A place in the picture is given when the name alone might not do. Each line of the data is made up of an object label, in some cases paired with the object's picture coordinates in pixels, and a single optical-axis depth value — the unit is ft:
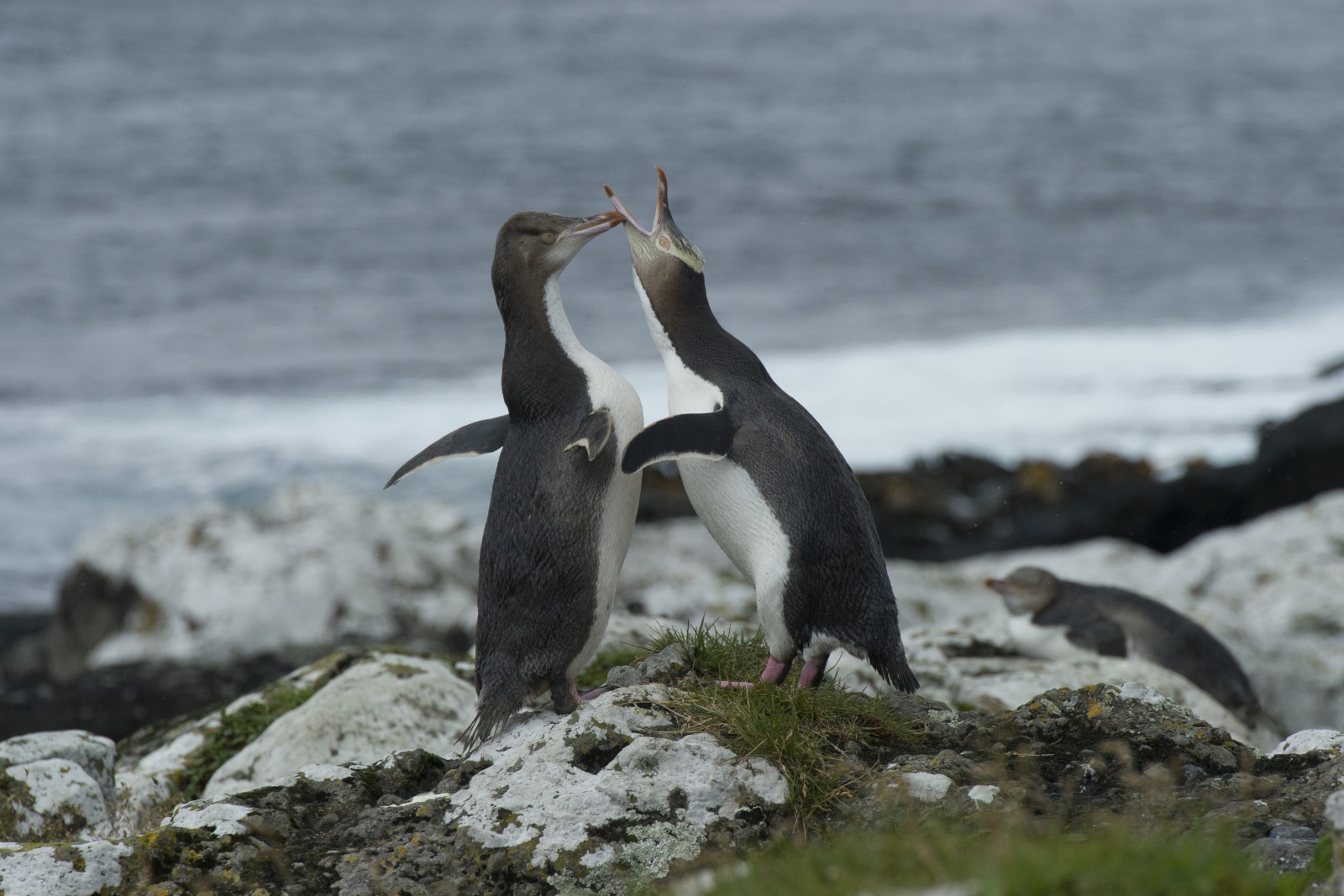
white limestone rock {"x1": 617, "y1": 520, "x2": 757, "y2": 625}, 63.16
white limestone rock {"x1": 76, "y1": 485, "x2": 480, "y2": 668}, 72.23
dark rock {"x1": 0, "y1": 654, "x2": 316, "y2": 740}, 67.82
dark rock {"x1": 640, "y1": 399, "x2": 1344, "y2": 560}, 102.63
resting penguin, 56.90
